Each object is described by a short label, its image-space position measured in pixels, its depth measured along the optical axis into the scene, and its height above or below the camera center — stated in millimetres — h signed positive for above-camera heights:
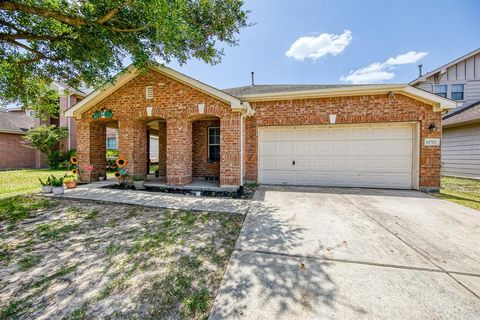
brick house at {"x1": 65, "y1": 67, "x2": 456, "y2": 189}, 6648 +971
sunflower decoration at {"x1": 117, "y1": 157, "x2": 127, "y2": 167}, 7156 -312
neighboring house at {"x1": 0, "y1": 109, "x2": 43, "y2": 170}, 14977 +513
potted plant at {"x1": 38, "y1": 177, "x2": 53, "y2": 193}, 6172 -1101
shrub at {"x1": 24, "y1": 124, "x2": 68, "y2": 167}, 14000 +1154
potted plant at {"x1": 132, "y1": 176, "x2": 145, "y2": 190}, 6973 -1048
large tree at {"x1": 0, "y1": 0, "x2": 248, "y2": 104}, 4535 +3364
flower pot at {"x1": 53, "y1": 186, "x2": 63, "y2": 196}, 5941 -1185
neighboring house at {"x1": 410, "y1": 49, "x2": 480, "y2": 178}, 9234 +2333
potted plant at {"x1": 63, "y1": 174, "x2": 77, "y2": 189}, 6777 -1098
